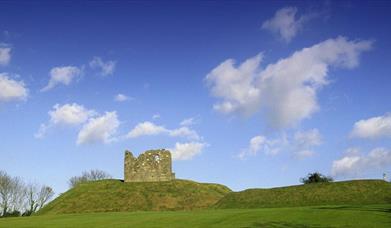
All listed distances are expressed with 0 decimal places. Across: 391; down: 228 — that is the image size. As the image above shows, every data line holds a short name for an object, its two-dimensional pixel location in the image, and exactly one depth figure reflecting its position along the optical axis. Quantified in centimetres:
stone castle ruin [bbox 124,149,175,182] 10119
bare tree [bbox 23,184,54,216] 12327
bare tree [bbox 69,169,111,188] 16100
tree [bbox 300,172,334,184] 9038
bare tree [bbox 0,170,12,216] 11438
